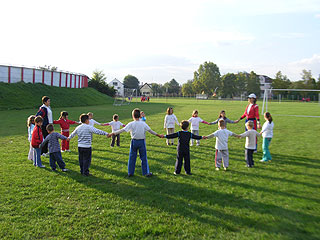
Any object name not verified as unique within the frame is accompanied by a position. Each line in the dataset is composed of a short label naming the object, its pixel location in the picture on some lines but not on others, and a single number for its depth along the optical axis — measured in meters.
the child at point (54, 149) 7.46
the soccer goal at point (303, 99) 66.25
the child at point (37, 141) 7.82
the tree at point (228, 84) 101.75
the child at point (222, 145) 7.64
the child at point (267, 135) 8.66
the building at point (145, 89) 140.57
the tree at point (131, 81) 153.50
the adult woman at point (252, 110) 9.71
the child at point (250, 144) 7.98
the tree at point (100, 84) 63.38
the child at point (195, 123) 11.00
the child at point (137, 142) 6.95
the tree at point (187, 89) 113.94
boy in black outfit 7.18
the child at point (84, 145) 7.13
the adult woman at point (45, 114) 8.98
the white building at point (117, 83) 128.62
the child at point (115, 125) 10.80
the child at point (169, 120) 11.26
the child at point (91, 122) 10.75
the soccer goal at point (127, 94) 53.66
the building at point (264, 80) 116.09
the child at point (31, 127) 8.48
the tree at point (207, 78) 105.00
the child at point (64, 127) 9.58
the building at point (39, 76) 38.97
